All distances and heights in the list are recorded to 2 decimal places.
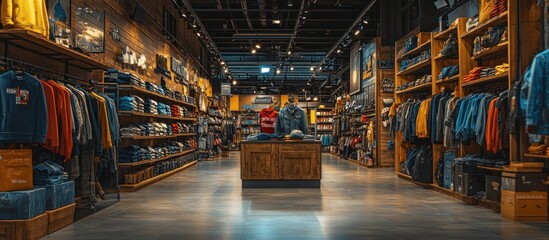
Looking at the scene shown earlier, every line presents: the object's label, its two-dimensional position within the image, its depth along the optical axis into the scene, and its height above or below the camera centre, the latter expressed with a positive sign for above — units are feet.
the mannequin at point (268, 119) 43.32 +1.39
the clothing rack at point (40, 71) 18.12 +2.53
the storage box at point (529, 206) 21.26 -2.68
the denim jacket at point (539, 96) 19.83 +1.53
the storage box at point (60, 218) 18.48 -2.93
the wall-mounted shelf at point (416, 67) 35.49 +4.91
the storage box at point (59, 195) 18.76 -2.13
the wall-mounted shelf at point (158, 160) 31.94 -1.65
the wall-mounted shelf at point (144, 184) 31.91 -3.00
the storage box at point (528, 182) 21.40 -1.75
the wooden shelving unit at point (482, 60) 23.12 +4.10
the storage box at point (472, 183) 26.35 -2.23
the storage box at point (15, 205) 16.71 -2.14
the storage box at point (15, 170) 16.80 -1.07
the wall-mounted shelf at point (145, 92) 31.53 +2.94
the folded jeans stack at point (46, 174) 18.82 -1.36
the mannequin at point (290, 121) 37.78 +1.11
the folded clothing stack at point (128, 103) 32.12 +1.97
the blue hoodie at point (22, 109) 17.30 +0.87
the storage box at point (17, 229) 16.67 -2.91
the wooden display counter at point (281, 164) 34.19 -1.72
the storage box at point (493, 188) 23.81 -2.25
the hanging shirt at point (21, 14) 17.74 +4.05
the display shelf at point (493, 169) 23.71 -1.38
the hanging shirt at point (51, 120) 18.95 +0.56
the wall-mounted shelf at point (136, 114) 31.58 +1.40
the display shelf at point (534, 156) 20.69 -0.70
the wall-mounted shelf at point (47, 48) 17.83 +3.38
